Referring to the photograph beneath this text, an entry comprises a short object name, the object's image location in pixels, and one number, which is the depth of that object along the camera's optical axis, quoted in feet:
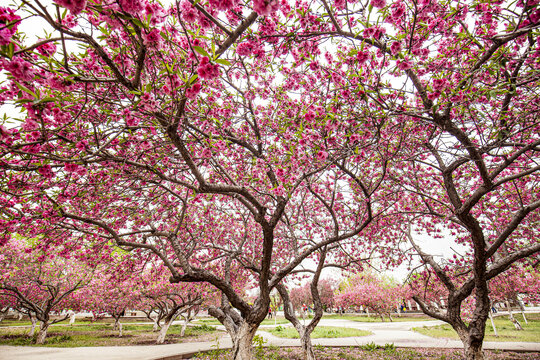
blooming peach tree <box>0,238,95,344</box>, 37.17
